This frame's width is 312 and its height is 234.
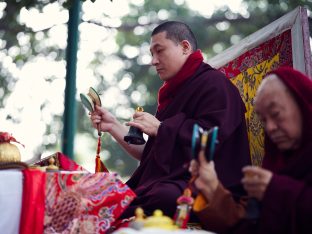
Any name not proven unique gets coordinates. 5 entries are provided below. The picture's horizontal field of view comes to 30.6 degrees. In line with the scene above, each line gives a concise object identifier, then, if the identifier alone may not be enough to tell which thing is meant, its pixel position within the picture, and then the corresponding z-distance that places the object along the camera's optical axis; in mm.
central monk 2889
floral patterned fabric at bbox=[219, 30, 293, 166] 3525
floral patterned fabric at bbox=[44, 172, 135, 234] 2639
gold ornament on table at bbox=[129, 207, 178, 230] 1838
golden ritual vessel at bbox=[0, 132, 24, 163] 2990
